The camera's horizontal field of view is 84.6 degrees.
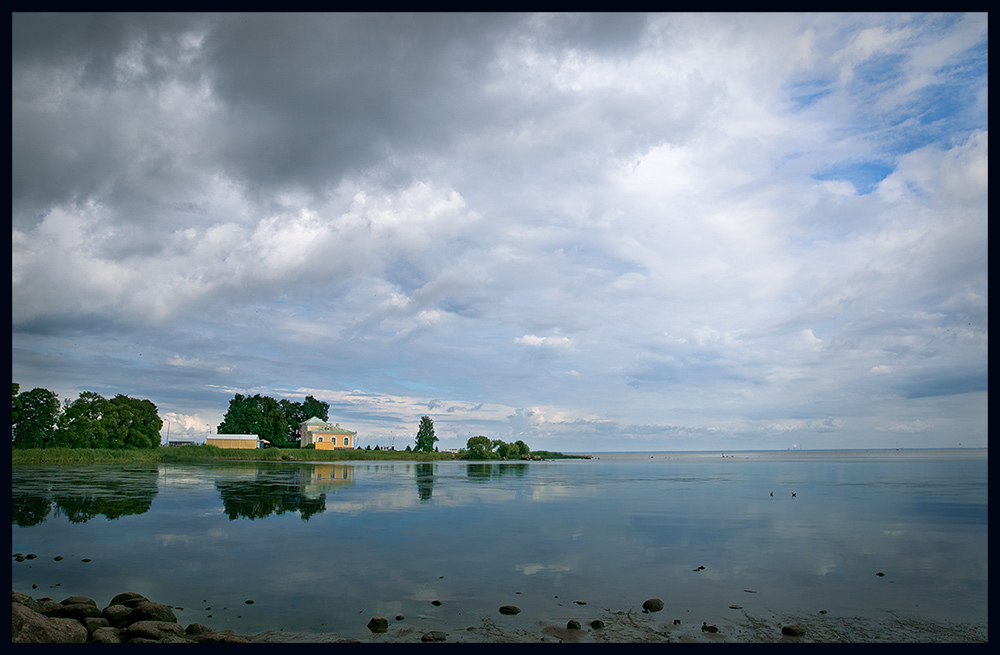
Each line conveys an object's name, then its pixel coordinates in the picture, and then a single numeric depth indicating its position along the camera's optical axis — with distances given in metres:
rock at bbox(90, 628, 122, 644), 11.34
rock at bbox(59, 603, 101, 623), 12.82
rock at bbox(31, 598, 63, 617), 13.07
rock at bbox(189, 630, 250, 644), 11.64
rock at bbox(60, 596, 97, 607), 13.44
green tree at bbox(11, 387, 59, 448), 70.12
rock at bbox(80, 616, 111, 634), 12.23
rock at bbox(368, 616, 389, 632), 12.92
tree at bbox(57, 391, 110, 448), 73.94
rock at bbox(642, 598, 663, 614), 14.72
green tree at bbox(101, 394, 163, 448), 78.50
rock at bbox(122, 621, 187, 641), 11.53
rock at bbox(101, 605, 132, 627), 12.86
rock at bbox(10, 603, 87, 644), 10.66
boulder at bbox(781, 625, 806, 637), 13.17
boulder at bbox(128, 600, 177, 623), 12.84
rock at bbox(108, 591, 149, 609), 14.05
